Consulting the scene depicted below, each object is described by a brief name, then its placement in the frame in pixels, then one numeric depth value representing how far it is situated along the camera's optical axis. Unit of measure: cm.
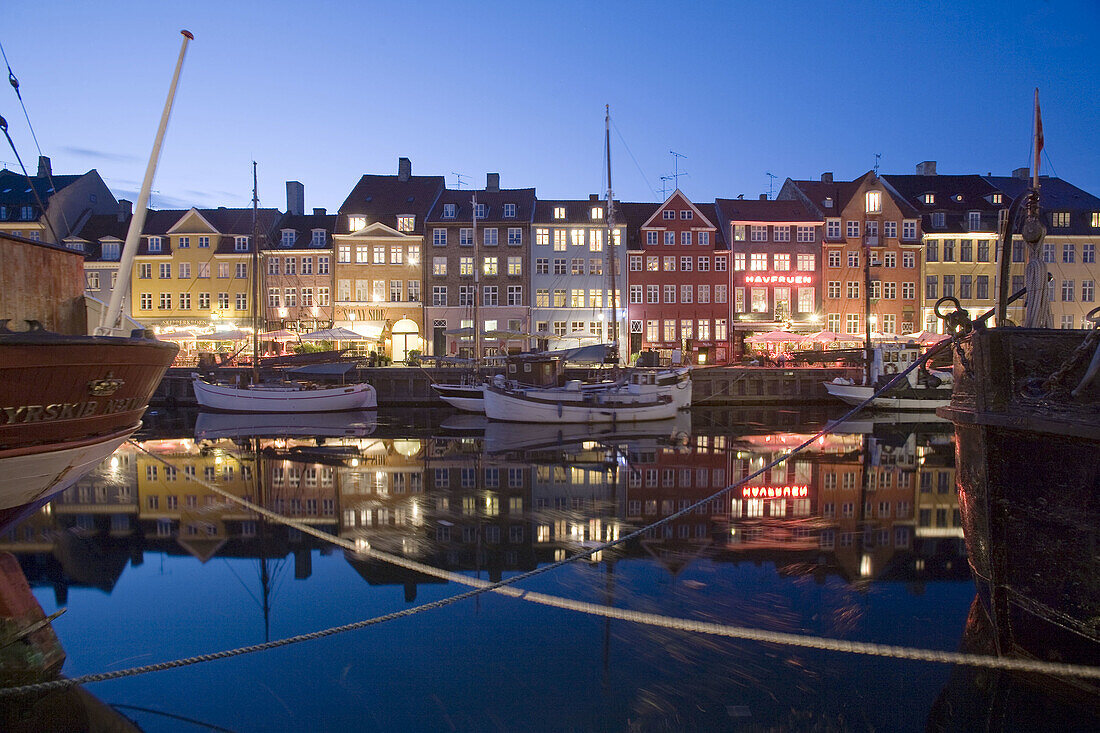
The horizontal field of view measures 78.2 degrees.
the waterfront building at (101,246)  4728
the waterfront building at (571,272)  4784
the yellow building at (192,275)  4781
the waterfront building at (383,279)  4738
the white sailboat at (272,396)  3094
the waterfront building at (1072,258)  4803
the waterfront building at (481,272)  4756
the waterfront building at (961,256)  4803
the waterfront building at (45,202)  4694
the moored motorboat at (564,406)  2697
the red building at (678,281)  4769
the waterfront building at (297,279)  4756
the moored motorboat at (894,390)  3309
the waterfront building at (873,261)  4756
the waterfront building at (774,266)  4741
